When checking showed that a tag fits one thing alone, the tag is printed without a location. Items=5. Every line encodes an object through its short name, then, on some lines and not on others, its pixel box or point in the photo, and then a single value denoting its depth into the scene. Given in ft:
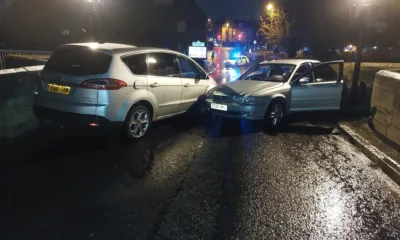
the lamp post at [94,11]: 47.78
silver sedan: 25.08
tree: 110.44
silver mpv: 18.60
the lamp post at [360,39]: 32.68
